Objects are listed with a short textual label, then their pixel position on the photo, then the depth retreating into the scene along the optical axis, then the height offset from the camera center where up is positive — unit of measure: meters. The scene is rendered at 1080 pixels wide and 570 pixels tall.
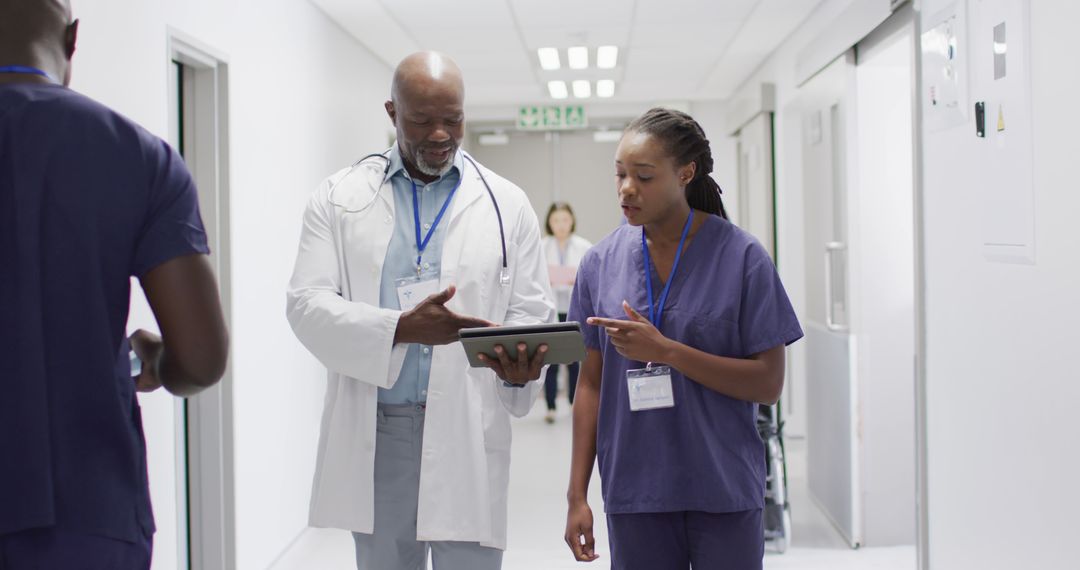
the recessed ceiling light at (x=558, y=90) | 7.63 +1.63
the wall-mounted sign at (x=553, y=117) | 8.89 +1.58
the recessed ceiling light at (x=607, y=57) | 6.11 +1.52
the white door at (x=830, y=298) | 4.06 -0.08
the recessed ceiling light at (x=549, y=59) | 6.15 +1.53
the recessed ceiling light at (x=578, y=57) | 6.11 +1.51
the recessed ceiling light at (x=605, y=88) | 7.50 +1.61
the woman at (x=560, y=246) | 7.37 +0.31
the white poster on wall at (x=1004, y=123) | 2.34 +0.40
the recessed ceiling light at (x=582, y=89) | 7.55 +1.62
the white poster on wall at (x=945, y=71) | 2.74 +0.62
